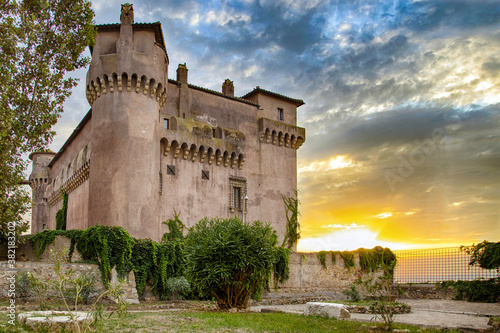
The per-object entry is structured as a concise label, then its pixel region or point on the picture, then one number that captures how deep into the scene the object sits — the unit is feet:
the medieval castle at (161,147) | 84.28
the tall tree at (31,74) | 44.06
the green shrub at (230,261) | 48.98
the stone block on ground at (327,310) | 44.34
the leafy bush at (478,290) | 69.97
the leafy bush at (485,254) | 70.03
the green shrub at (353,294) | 76.02
